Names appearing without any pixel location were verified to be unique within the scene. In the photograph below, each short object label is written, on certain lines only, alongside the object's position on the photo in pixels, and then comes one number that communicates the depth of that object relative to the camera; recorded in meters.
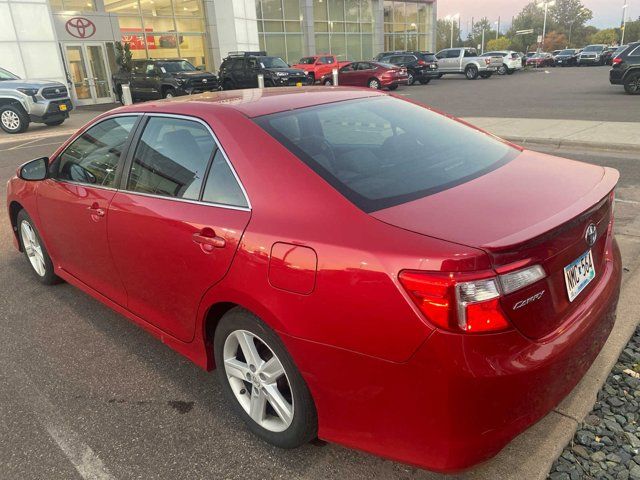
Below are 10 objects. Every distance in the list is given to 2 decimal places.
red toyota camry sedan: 1.72
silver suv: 15.45
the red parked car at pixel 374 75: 25.20
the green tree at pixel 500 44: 87.32
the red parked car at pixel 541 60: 45.47
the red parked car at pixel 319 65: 28.59
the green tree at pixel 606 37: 88.34
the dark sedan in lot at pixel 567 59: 46.58
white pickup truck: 32.66
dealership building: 21.14
